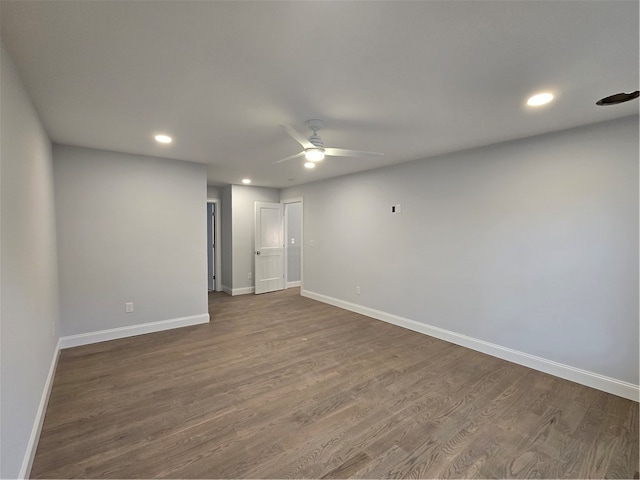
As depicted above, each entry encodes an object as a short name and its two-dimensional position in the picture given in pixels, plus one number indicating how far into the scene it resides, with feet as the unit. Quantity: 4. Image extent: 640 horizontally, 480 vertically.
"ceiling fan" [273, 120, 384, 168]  8.27
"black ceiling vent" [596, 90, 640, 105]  7.05
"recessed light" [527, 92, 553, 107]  7.07
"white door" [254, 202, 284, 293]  21.33
